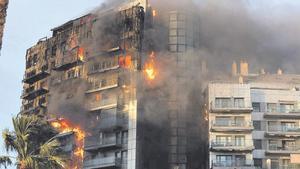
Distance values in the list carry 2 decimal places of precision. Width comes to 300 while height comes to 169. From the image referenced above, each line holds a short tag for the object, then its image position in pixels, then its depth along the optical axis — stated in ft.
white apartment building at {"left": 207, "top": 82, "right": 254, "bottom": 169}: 254.06
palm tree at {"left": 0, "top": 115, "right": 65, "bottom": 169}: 84.94
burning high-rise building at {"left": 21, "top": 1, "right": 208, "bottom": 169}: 280.51
